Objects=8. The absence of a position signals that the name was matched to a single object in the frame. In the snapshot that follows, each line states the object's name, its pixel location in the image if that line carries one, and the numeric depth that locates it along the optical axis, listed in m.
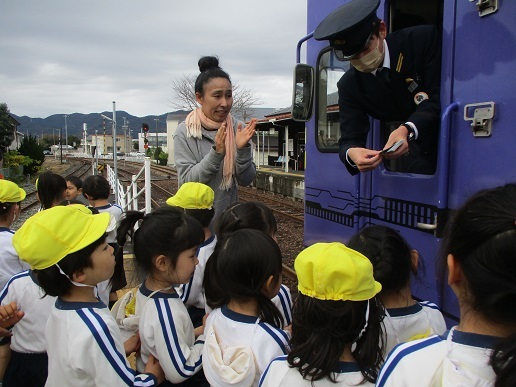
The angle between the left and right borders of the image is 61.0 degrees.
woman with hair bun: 2.93
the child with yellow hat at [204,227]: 2.62
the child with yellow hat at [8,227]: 2.81
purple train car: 1.96
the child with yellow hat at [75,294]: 1.69
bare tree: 38.00
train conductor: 2.33
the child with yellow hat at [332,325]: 1.39
